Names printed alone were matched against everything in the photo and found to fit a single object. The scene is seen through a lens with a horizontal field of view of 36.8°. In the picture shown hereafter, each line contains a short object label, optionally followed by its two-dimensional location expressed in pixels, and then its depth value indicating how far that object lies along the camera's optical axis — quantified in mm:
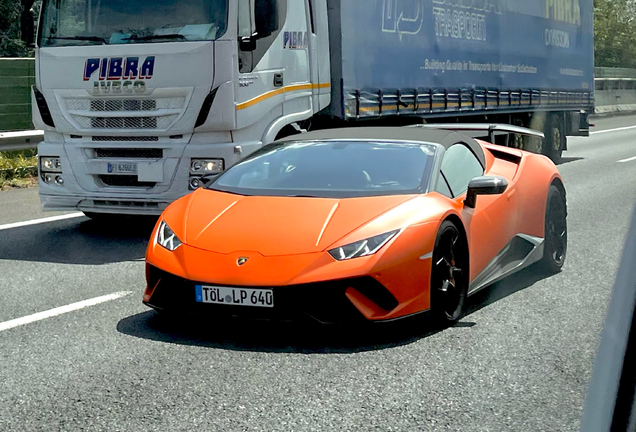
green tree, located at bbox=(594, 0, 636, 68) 53088
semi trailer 8961
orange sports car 5023
